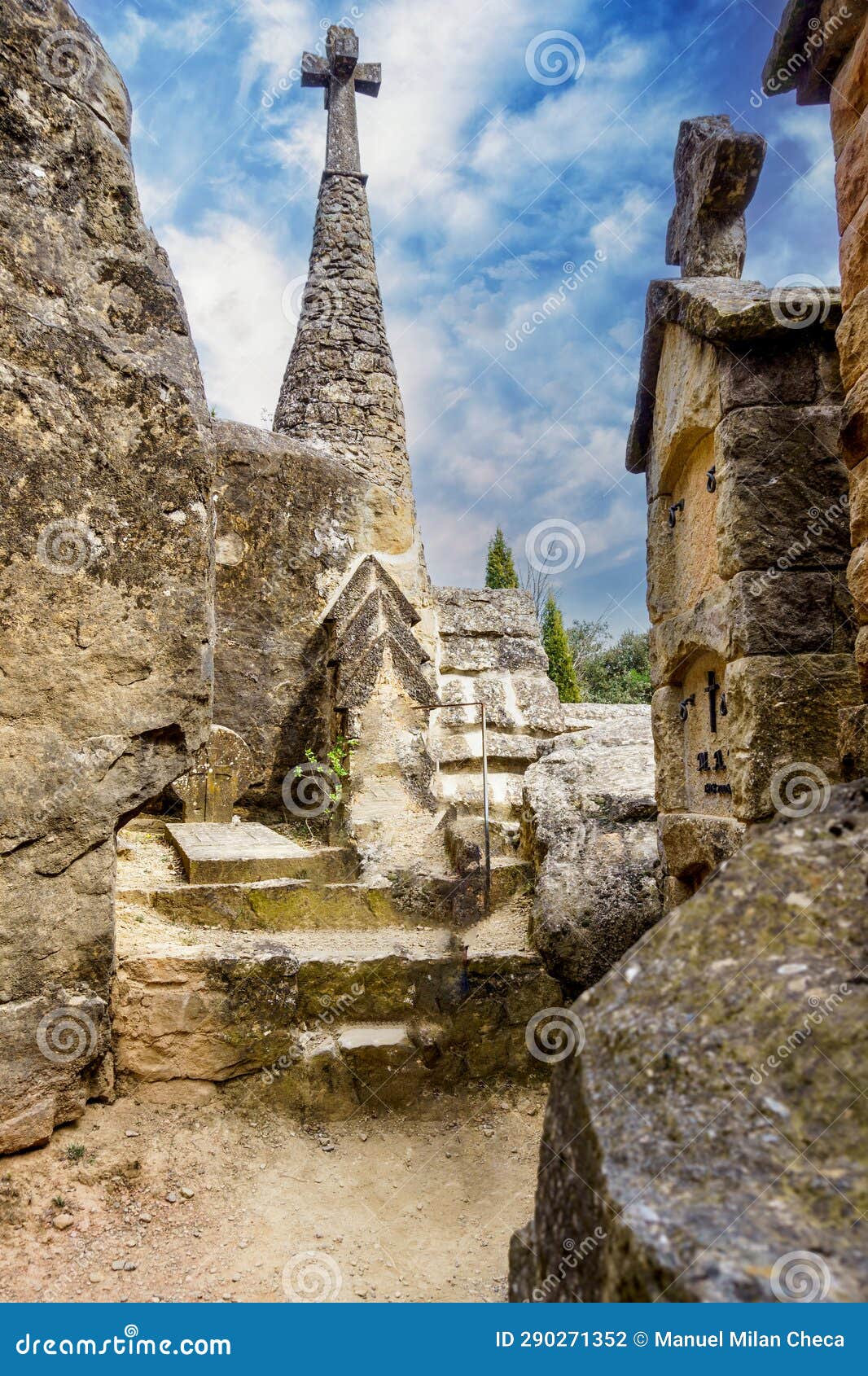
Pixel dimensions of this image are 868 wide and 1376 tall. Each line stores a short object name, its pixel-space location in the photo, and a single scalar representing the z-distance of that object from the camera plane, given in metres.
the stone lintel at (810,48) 2.09
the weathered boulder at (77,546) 2.65
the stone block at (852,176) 2.02
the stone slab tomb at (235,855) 4.11
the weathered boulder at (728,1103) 1.08
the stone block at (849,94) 2.01
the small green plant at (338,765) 5.98
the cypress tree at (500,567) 21.25
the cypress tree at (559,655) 17.06
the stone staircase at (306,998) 3.01
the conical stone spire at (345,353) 8.02
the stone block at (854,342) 1.99
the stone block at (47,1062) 2.58
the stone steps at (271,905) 3.78
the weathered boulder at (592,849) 3.57
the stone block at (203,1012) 2.94
